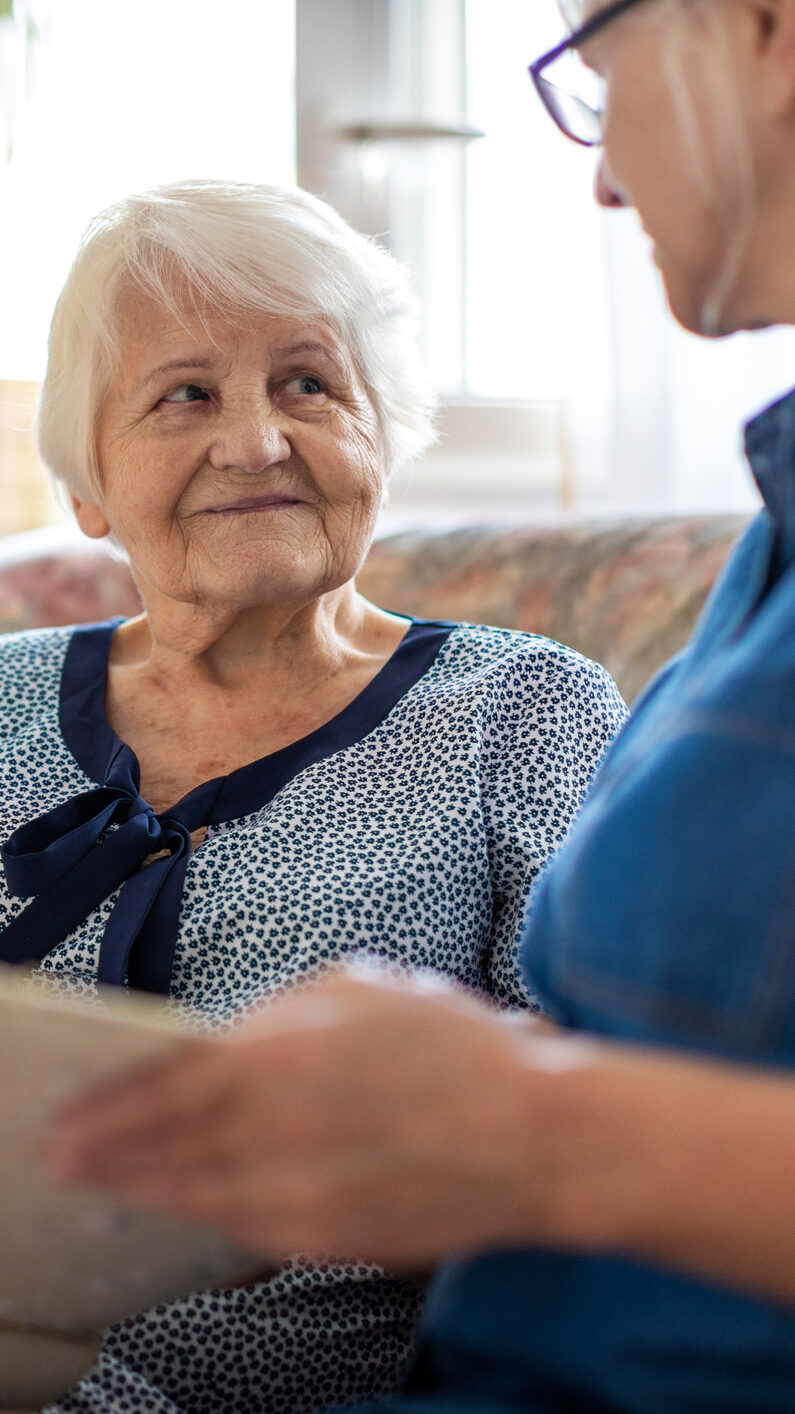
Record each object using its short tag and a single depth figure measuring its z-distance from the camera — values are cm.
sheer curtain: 216
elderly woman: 105
